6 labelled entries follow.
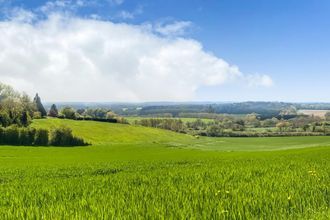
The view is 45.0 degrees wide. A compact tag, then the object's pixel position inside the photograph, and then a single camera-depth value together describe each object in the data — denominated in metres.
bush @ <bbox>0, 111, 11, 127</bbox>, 134.54
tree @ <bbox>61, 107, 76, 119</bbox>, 187.30
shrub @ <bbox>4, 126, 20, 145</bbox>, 117.81
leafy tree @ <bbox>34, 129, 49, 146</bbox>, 122.81
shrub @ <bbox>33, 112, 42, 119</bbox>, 172.00
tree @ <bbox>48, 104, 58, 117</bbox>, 193.12
